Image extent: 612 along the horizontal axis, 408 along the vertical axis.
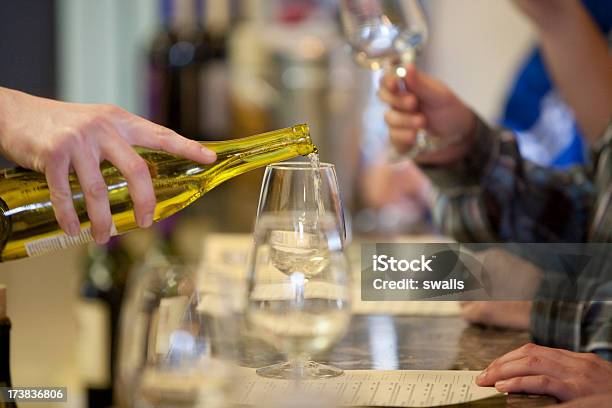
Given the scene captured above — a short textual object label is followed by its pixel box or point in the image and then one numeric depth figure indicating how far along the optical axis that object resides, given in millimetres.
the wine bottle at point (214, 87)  3975
